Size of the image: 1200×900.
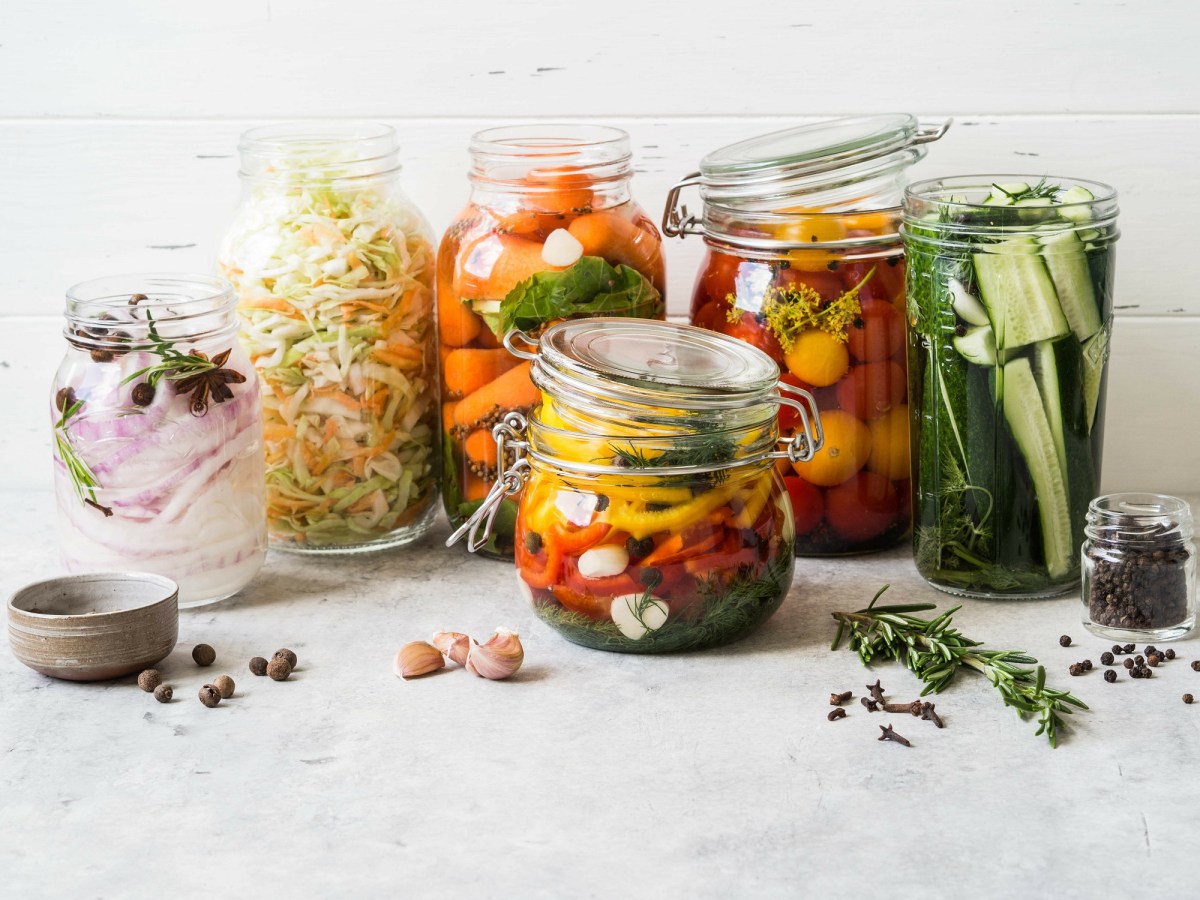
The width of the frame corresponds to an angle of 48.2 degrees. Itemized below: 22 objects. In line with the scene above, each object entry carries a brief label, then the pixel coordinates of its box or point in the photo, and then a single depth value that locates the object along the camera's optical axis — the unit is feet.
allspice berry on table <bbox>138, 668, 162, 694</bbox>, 3.42
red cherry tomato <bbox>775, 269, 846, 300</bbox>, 4.05
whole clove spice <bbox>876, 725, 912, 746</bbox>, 3.09
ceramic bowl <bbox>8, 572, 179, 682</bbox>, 3.38
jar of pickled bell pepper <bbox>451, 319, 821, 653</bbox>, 3.43
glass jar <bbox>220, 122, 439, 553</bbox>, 4.17
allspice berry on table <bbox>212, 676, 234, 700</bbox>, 3.37
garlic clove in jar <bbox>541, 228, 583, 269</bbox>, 4.00
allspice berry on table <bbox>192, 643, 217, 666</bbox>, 3.57
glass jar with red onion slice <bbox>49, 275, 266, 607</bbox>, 3.79
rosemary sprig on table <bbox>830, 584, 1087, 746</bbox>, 3.21
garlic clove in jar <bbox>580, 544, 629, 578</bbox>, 3.43
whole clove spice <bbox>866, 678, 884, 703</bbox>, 3.29
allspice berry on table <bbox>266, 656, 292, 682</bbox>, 3.48
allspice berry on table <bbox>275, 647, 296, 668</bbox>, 3.52
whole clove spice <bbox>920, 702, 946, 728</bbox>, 3.19
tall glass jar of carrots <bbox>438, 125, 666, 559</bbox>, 4.02
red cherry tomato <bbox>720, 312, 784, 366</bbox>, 4.10
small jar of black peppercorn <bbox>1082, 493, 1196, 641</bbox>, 3.54
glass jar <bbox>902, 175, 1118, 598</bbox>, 3.62
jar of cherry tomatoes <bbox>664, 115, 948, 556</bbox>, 4.03
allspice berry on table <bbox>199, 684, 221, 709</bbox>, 3.34
